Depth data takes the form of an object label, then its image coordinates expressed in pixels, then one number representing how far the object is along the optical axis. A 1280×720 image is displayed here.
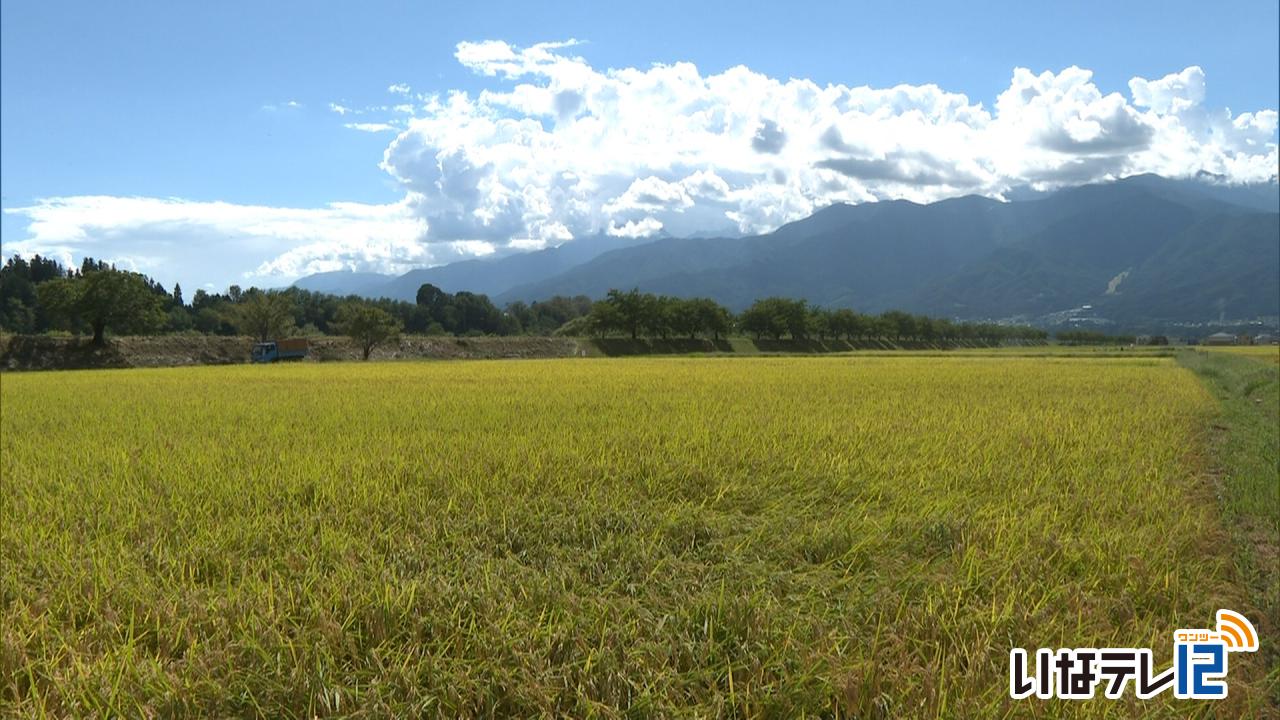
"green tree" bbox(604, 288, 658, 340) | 92.31
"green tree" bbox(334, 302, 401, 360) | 65.81
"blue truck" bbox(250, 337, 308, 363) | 59.12
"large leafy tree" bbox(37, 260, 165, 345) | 52.06
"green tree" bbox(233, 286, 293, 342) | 73.31
